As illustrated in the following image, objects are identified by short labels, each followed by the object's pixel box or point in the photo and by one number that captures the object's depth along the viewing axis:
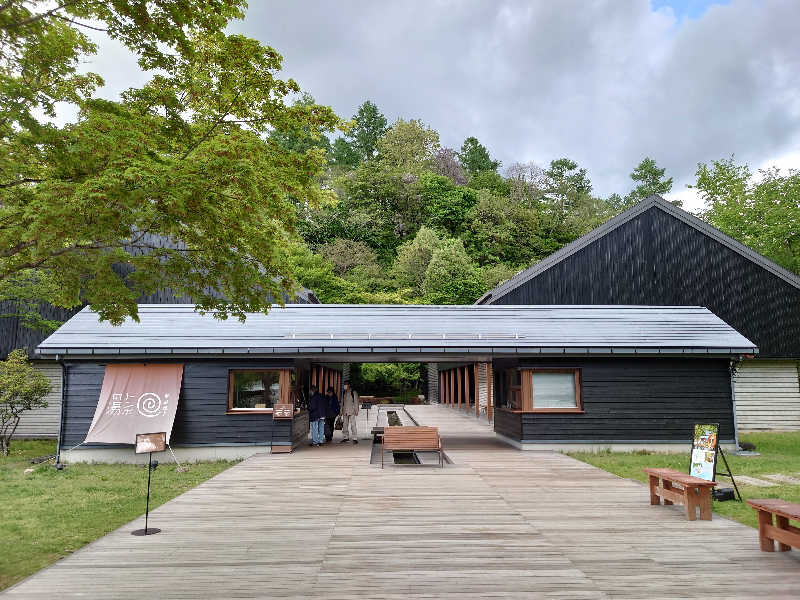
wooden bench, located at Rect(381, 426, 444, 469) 11.67
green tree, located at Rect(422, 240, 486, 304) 36.47
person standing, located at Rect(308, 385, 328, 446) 14.98
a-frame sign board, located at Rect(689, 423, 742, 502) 7.55
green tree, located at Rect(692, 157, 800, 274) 32.03
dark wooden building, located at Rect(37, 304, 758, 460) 13.75
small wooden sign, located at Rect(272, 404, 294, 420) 13.80
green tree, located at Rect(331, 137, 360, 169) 62.72
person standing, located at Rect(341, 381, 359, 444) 15.92
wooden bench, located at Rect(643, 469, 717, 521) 7.06
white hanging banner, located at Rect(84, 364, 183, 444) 13.39
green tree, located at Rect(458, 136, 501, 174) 60.03
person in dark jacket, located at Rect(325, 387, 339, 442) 16.12
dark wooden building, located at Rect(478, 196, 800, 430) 19.89
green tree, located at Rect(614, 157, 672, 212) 61.41
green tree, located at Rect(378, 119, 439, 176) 54.03
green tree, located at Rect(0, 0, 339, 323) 5.14
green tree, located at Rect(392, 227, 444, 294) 39.91
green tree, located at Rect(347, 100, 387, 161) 65.06
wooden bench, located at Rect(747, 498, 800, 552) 5.34
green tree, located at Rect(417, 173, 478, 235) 46.38
